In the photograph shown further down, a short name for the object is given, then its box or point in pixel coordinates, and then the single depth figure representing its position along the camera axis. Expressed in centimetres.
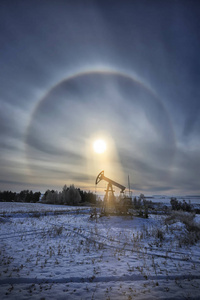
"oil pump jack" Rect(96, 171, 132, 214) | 2178
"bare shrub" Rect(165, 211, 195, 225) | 1589
